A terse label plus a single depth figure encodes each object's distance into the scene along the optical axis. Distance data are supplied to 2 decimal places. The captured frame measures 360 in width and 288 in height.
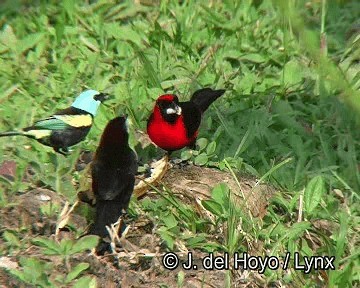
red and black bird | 8.41
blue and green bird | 8.37
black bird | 6.63
